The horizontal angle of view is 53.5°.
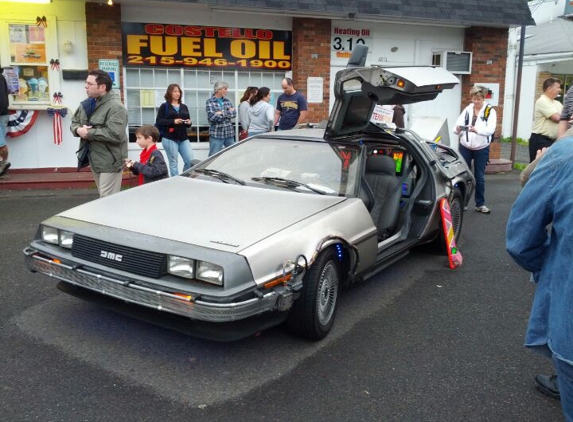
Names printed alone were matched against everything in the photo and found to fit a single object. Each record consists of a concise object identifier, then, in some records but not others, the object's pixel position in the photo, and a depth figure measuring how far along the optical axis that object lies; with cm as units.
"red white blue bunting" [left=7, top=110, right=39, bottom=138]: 963
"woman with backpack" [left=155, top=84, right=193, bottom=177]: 870
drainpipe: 1238
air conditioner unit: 1217
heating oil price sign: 1142
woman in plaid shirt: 937
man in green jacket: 570
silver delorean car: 335
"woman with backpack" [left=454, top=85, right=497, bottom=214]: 795
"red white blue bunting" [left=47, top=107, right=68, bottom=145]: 976
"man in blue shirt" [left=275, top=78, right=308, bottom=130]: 985
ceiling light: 915
